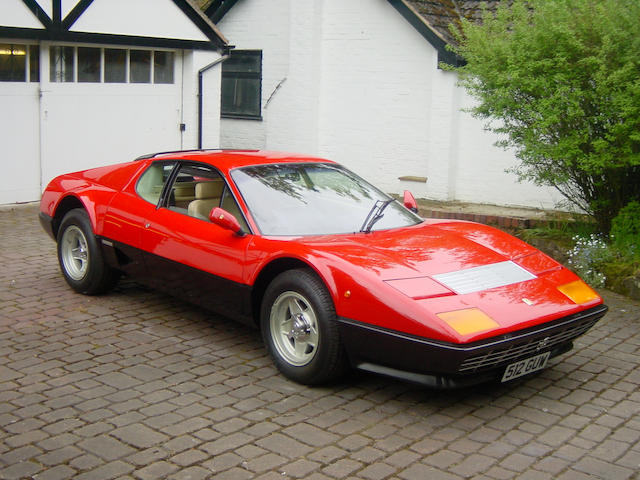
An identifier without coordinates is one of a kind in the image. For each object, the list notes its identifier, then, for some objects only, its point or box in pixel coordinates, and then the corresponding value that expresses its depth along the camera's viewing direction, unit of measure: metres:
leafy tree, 7.91
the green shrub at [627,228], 8.30
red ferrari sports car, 4.75
